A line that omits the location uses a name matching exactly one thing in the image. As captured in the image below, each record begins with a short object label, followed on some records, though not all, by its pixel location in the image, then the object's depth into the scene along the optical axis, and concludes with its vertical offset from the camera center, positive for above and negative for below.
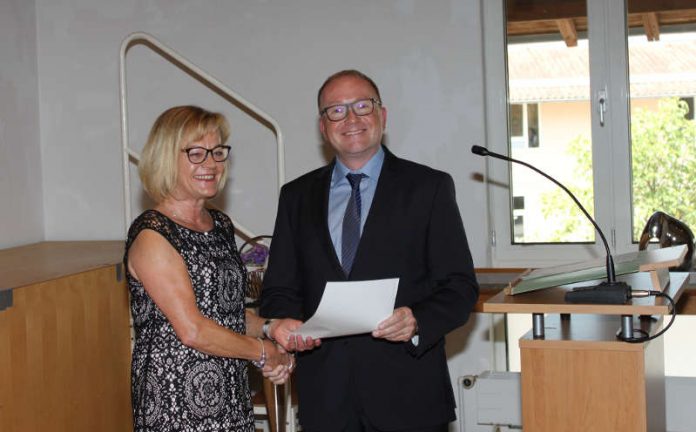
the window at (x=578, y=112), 4.23 +0.44
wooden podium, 2.38 -0.42
